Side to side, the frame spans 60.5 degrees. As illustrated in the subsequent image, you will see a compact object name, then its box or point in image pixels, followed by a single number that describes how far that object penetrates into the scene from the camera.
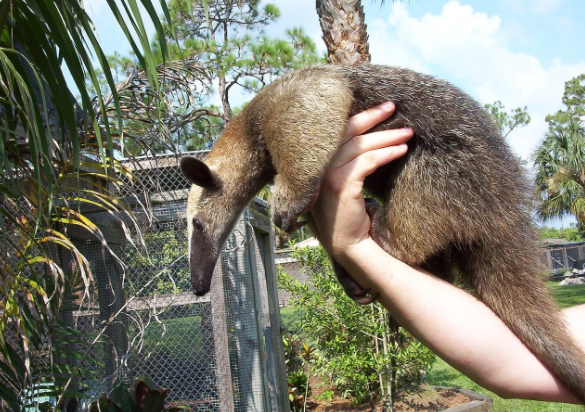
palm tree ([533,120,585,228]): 17.89
